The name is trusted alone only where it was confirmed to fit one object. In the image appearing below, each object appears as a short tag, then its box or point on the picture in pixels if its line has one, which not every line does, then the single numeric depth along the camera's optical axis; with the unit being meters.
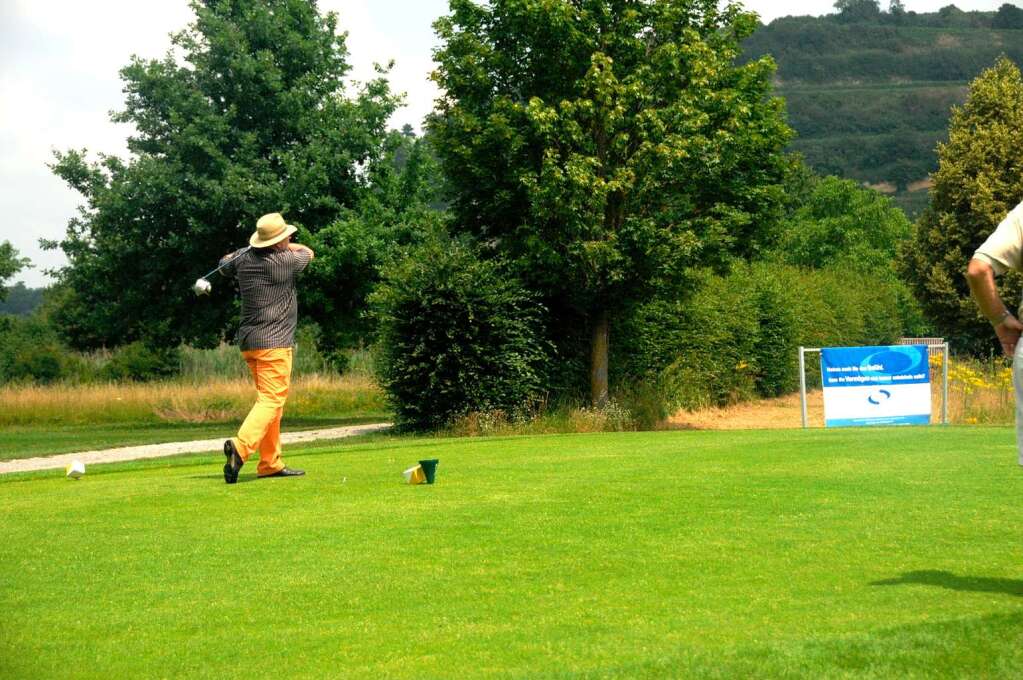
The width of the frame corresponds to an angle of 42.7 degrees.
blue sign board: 24.50
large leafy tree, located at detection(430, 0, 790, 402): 25.28
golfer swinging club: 12.82
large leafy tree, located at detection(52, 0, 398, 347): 32.19
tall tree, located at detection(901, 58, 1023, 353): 43.88
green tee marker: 11.42
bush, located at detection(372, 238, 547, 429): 24.94
